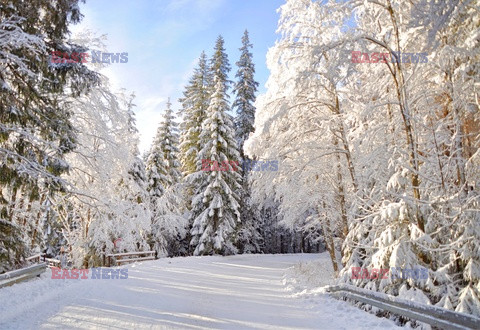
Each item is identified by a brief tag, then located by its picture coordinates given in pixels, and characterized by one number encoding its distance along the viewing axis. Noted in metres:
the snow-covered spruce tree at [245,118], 30.66
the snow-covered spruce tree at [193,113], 30.02
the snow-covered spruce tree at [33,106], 7.87
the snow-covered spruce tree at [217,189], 24.58
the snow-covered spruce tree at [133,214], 15.94
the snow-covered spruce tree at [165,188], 26.06
